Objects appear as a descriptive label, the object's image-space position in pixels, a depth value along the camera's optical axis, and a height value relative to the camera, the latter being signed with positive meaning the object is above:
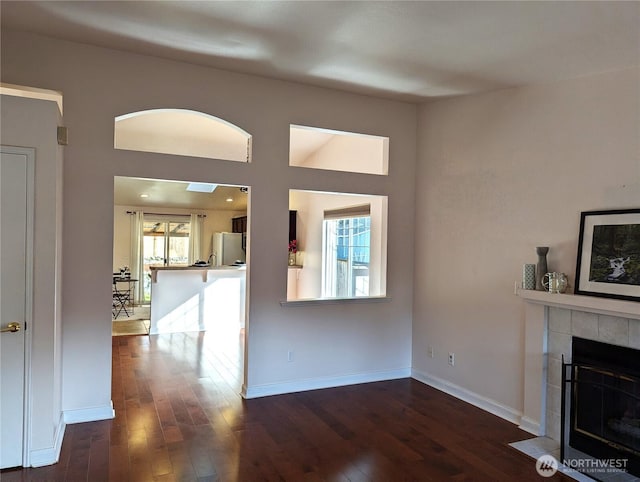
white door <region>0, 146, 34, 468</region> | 2.67 -0.35
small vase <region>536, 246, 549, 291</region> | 3.34 -0.19
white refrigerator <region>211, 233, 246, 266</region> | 10.67 -0.28
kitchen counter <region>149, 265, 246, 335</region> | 6.84 -1.01
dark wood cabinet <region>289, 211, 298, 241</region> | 8.73 +0.30
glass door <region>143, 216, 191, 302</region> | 10.63 -0.16
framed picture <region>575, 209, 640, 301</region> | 2.83 -0.08
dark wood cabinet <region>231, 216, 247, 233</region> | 10.90 +0.35
